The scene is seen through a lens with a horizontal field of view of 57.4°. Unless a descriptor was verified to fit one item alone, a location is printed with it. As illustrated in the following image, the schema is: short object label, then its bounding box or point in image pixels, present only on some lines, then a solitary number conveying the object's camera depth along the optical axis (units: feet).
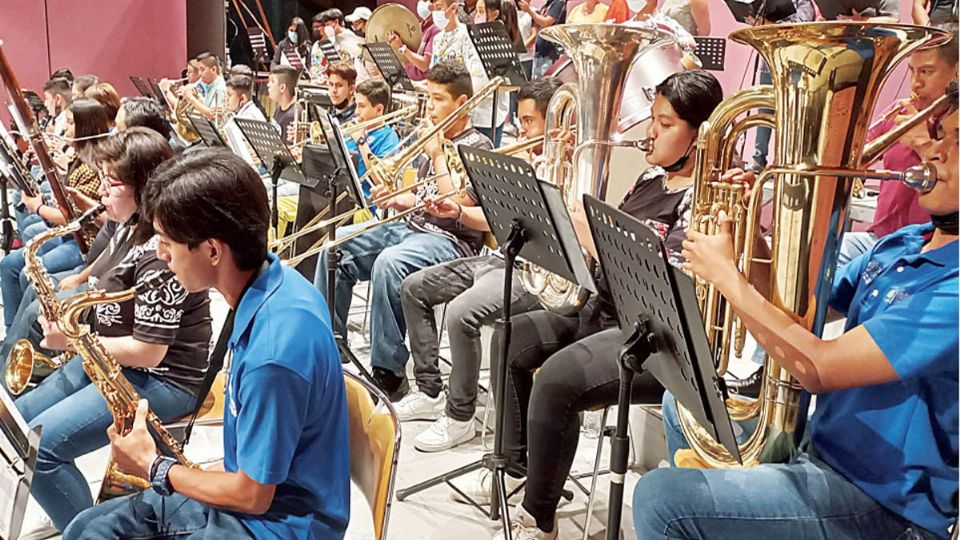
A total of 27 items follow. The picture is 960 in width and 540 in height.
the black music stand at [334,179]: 11.08
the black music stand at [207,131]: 15.33
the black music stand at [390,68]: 19.19
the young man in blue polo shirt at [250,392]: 5.11
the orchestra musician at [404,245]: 12.37
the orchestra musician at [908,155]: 8.56
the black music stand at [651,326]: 4.99
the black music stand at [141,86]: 28.08
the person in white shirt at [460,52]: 18.43
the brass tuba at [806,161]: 5.32
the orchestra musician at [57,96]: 22.62
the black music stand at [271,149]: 13.74
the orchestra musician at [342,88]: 18.40
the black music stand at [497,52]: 13.43
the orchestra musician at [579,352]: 8.21
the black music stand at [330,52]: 22.38
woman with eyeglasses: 7.58
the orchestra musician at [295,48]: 30.37
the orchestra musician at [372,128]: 14.74
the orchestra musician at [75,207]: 12.98
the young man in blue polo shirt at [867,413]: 5.14
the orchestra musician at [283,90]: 23.53
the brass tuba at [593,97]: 8.71
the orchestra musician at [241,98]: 22.12
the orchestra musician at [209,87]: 26.24
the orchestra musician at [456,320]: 10.82
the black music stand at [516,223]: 7.28
